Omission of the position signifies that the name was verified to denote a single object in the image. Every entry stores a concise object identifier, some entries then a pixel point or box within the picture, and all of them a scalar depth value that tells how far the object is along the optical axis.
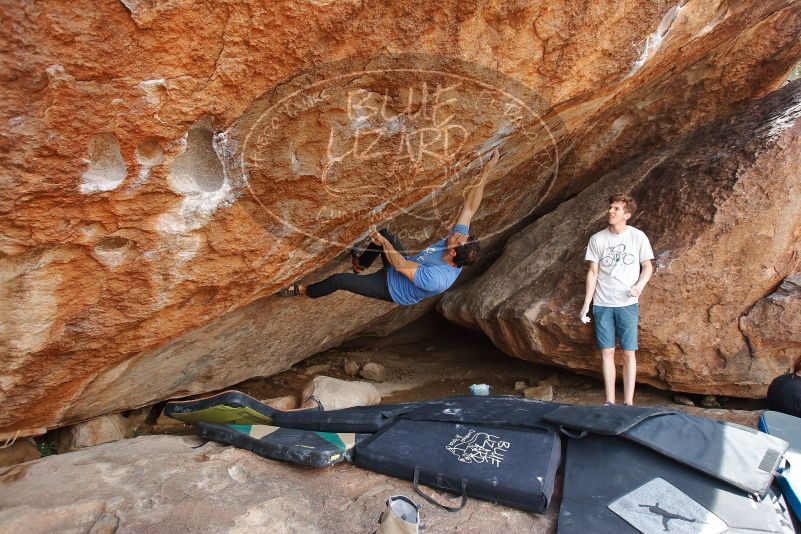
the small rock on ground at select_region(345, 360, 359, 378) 5.29
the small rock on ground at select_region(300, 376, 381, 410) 3.95
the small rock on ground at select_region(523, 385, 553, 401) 4.24
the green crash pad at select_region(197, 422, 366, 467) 2.68
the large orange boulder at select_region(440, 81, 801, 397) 3.52
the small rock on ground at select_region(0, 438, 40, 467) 3.20
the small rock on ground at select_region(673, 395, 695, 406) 4.09
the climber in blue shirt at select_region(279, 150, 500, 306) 3.31
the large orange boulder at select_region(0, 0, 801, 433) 1.98
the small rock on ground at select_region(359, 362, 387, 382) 5.16
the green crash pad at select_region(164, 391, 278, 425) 3.16
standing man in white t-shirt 3.47
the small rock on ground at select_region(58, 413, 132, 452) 3.48
